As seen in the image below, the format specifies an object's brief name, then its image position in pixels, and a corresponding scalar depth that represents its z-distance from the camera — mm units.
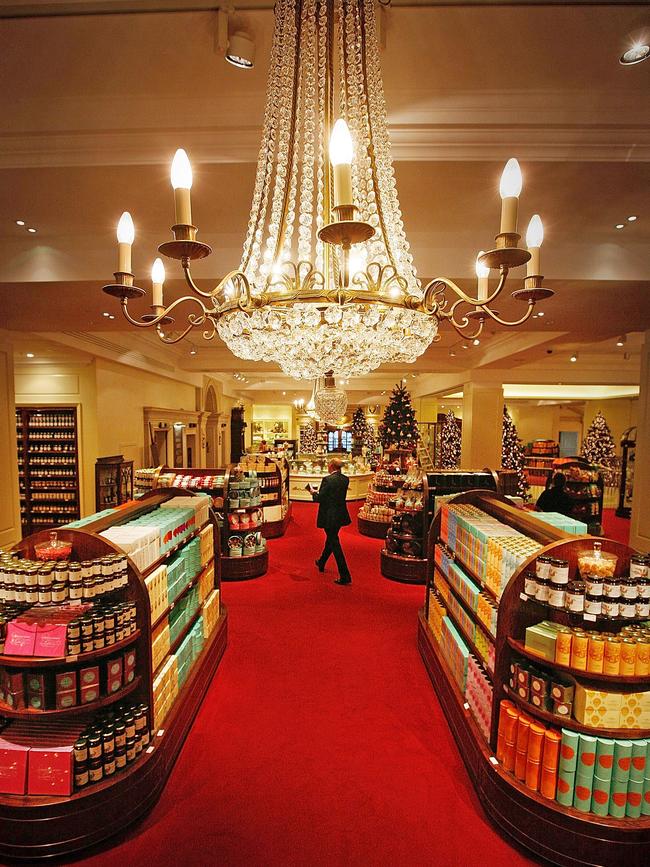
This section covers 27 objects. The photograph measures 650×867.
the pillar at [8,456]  7078
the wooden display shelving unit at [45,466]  9141
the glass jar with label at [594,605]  2232
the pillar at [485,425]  12156
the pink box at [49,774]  2236
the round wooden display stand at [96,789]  2191
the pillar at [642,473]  6590
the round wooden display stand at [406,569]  6465
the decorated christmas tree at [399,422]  11516
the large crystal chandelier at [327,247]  1867
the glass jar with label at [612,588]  2221
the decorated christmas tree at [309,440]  20391
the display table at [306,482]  13655
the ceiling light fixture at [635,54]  2610
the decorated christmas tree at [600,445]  15062
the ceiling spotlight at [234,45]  2508
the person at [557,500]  7629
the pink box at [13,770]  2246
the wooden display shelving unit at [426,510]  6453
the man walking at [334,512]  6348
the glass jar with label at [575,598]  2256
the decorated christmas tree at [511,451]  13492
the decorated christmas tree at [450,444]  16906
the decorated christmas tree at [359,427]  23156
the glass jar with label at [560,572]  2283
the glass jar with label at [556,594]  2285
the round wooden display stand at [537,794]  2133
